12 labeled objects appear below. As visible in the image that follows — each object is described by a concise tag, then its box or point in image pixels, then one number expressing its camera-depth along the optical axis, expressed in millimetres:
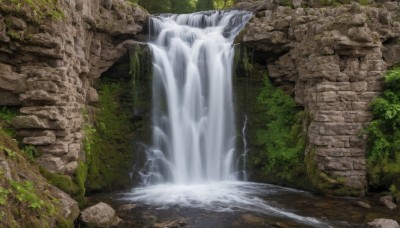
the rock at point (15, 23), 6945
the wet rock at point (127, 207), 8250
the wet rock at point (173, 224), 7148
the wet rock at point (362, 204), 8488
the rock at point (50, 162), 7027
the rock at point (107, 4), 11828
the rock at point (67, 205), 6168
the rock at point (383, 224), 6857
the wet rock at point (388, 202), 8422
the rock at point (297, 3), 12810
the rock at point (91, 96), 10674
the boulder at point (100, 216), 6688
